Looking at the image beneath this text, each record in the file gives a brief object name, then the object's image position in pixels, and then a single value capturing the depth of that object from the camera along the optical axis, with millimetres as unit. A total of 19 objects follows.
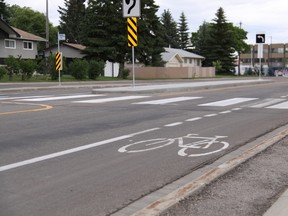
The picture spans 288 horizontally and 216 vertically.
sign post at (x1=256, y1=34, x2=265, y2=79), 36875
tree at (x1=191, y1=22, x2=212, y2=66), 91250
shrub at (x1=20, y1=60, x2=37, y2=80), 36688
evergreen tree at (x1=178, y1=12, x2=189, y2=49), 109250
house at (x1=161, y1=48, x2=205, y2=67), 78625
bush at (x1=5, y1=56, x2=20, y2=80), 35688
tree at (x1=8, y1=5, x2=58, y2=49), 90062
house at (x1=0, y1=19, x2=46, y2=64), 50406
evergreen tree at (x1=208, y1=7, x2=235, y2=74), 86812
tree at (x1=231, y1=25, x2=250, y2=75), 97181
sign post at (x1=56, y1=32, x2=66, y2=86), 31531
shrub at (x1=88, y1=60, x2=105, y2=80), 44812
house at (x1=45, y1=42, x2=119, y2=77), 65125
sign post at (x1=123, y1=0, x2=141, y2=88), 20797
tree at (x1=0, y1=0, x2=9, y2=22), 76238
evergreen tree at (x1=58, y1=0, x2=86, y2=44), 94125
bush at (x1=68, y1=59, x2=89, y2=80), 42562
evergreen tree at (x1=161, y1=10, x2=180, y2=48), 106562
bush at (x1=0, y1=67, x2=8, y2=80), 35394
